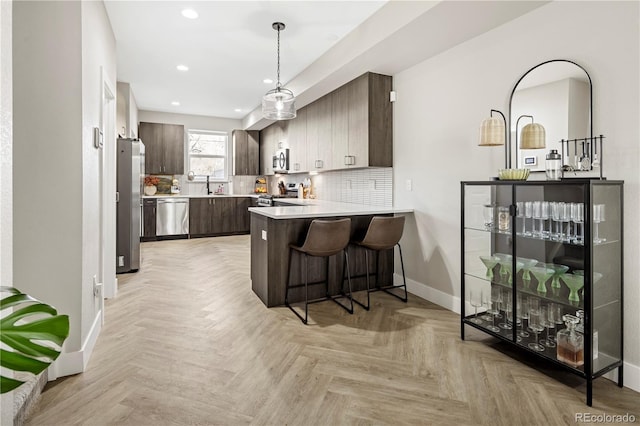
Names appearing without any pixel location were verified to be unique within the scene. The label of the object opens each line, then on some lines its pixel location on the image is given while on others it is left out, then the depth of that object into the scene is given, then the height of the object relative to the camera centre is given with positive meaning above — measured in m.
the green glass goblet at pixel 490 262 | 2.62 -0.40
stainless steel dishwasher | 7.12 -0.14
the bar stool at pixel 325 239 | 3.06 -0.27
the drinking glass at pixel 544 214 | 2.27 -0.03
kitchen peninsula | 3.37 -0.41
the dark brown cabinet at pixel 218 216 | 7.46 -0.15
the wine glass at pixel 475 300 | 2.72 -0.71
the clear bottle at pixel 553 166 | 2.29 +0.29
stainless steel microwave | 6.58 +0.94
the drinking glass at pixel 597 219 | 2.00 -0.05
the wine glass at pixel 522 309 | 2.40 -0.68
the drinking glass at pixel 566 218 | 2.16 -0.05
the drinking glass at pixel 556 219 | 2.21 -0.06
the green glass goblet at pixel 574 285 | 2.12 -0.46
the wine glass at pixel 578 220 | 2.06 -0.06
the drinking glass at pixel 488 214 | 2.60 -0.03
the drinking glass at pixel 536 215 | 2.31 -0.04
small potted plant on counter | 7.38 +0.53
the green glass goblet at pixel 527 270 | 2.40 -0.42
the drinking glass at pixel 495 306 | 2.59 -0.73
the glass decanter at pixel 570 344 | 2.02 -0.79
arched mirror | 2.29 +0.73
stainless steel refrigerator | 4.37 +0.04
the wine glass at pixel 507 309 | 2.49 -0.72
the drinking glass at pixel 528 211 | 2.35 -0.01
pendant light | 3.76 +1.15
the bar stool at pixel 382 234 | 3.41 -0.24
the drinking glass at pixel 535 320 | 2.35 -0.75
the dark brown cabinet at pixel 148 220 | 6.98 -0.22
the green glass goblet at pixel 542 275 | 2.32 -0.44
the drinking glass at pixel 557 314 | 2.26 -0.68
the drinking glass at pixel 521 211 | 2.38 -0.01
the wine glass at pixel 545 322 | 2.31 -0.75
